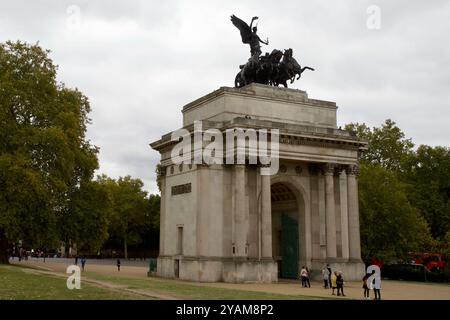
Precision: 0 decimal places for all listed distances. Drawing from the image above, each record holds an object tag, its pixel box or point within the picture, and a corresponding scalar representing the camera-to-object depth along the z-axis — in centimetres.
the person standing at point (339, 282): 2903
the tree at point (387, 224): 5456
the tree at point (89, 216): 4809
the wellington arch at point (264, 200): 3869
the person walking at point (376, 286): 2584
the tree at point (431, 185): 6856
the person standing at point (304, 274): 3409
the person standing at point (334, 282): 3019
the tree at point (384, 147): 7300
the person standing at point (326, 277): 3394
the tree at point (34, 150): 4200
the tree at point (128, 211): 10081
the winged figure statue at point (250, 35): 4463
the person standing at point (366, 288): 2695
